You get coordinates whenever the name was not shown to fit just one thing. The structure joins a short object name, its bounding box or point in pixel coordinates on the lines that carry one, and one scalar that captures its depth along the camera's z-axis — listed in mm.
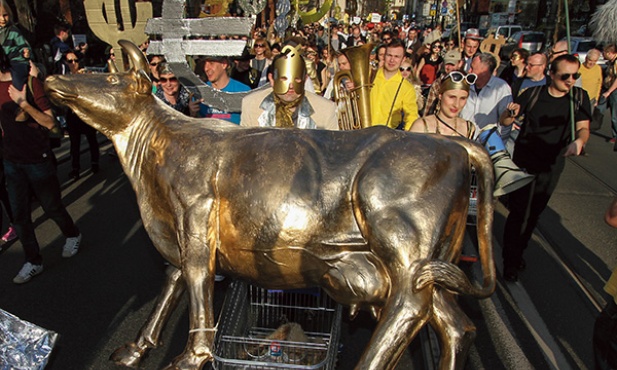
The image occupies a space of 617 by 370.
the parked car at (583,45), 17661
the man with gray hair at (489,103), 5449
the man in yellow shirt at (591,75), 9477
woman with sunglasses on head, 3574
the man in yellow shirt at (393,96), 5047
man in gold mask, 3338
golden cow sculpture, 1916
